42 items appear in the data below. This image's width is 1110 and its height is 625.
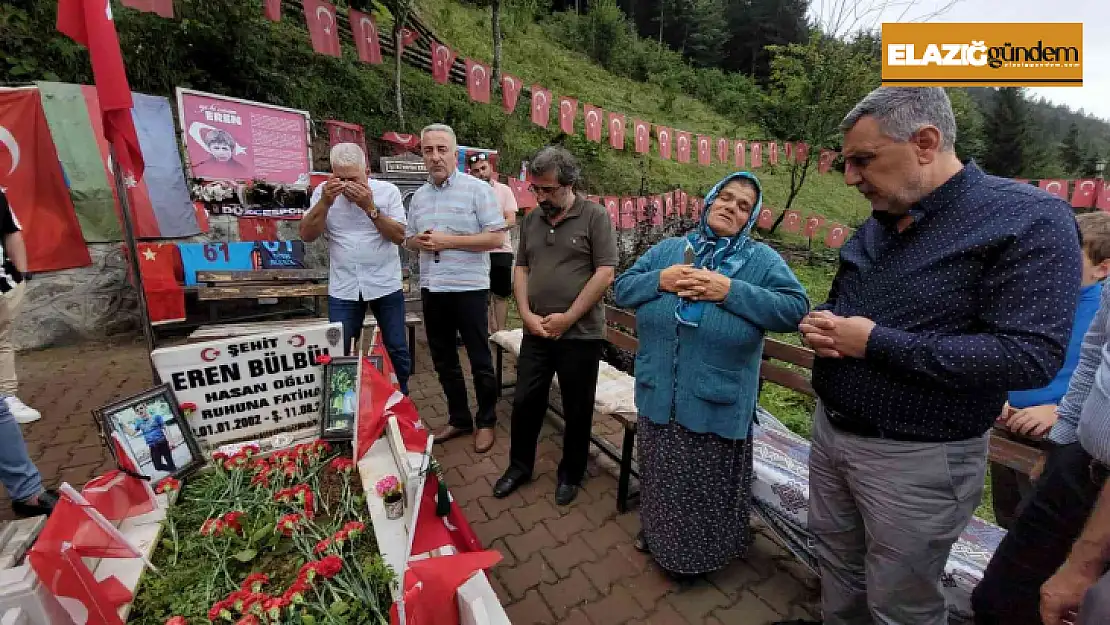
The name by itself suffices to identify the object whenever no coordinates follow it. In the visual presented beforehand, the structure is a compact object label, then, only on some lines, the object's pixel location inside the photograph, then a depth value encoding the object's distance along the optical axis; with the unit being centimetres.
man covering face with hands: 284
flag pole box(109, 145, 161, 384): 208
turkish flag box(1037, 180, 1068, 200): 947
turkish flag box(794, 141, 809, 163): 1012
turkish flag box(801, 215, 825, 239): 1045
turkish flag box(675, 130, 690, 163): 800
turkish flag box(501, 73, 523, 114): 601
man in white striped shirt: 286
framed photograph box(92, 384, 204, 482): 171
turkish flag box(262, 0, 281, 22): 477
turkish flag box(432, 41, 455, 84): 576
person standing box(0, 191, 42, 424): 240
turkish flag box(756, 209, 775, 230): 1148
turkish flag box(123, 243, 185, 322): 494
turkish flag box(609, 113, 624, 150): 724
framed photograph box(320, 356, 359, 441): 207
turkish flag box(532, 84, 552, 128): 616
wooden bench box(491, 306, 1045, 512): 180
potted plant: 160
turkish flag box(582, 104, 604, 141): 696
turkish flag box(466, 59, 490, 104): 580
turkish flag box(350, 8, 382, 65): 541
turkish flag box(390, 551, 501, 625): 108
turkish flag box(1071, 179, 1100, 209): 1064
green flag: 462
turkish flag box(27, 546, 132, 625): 112
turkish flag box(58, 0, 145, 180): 189
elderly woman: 177
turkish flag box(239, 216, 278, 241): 578
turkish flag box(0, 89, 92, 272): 437
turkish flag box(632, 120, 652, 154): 741
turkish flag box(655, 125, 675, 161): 780
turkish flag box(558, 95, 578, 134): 663
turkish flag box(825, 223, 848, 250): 1069
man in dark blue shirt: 113
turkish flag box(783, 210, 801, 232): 1120
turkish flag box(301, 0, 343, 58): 486
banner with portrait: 525
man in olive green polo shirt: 240
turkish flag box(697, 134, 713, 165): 827
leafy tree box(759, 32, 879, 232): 1079
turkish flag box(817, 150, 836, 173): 832
